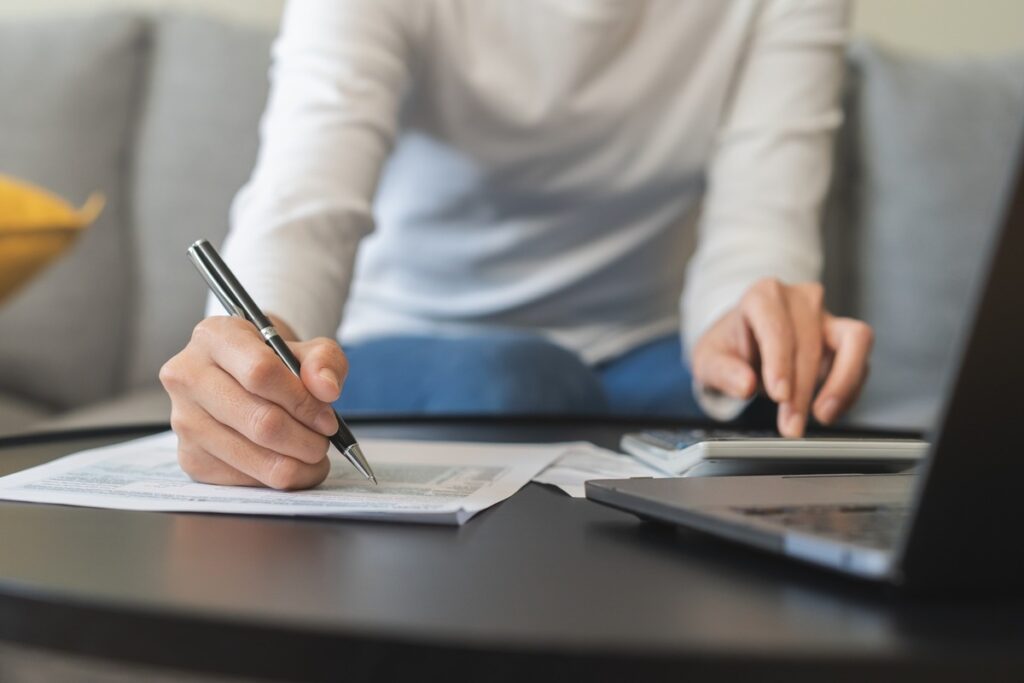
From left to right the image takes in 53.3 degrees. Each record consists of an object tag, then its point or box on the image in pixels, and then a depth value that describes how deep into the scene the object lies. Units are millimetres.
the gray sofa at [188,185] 1646
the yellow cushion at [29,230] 1239
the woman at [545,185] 930
